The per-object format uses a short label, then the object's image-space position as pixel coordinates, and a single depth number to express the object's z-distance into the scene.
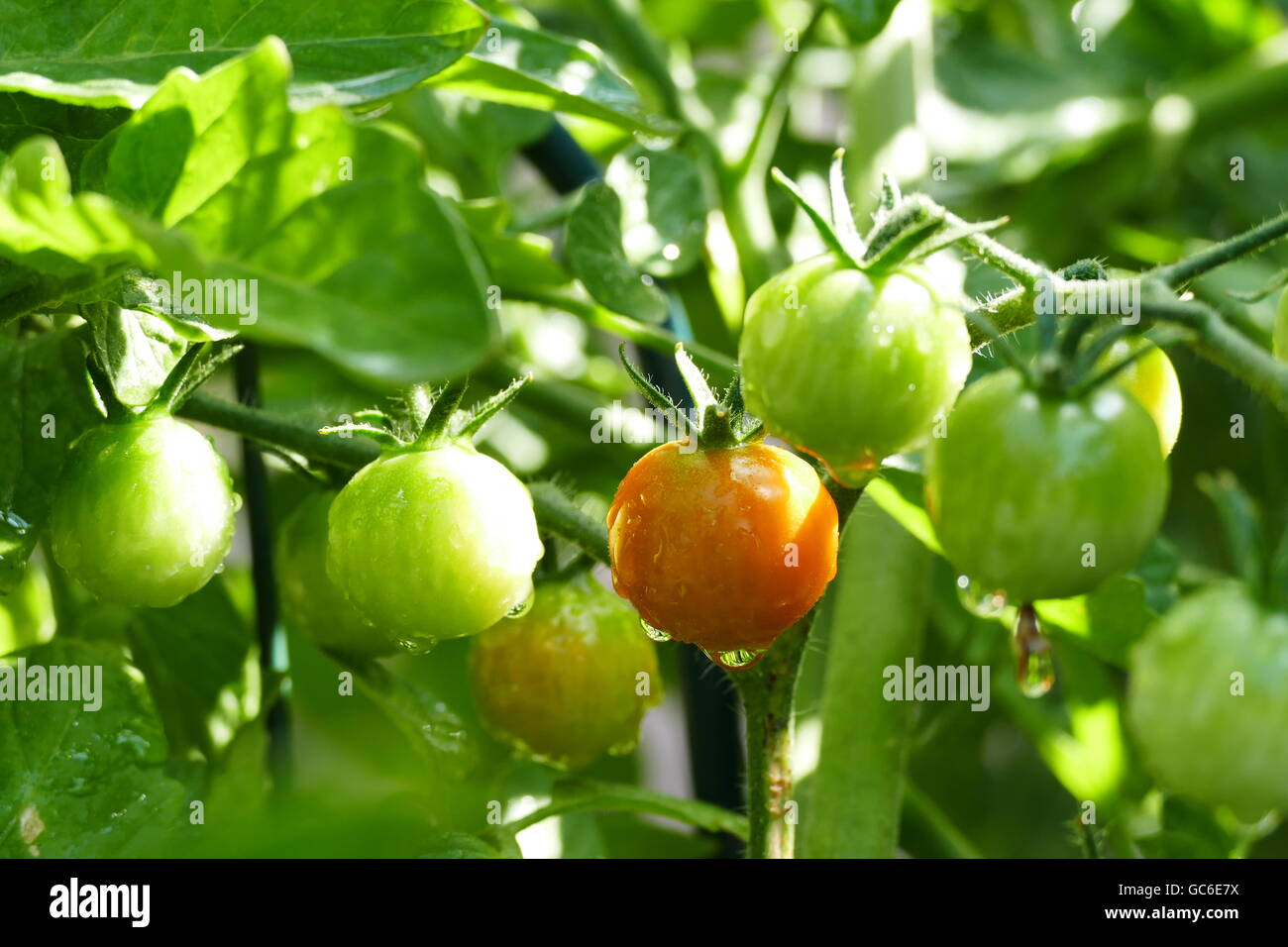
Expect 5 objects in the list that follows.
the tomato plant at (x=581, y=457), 0.40
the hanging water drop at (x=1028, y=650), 0.41
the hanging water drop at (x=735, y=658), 0.44
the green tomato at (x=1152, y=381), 0.43
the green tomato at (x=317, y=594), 0.49
